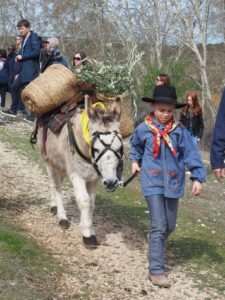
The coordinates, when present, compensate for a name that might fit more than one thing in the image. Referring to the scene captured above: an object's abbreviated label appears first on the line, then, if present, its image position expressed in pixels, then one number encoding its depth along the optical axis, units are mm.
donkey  4953
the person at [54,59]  7887
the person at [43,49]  10485
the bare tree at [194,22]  21922
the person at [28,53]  11078
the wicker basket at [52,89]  5980
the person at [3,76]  15384
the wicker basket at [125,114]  5665
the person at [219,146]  4387
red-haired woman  11297
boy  4852
